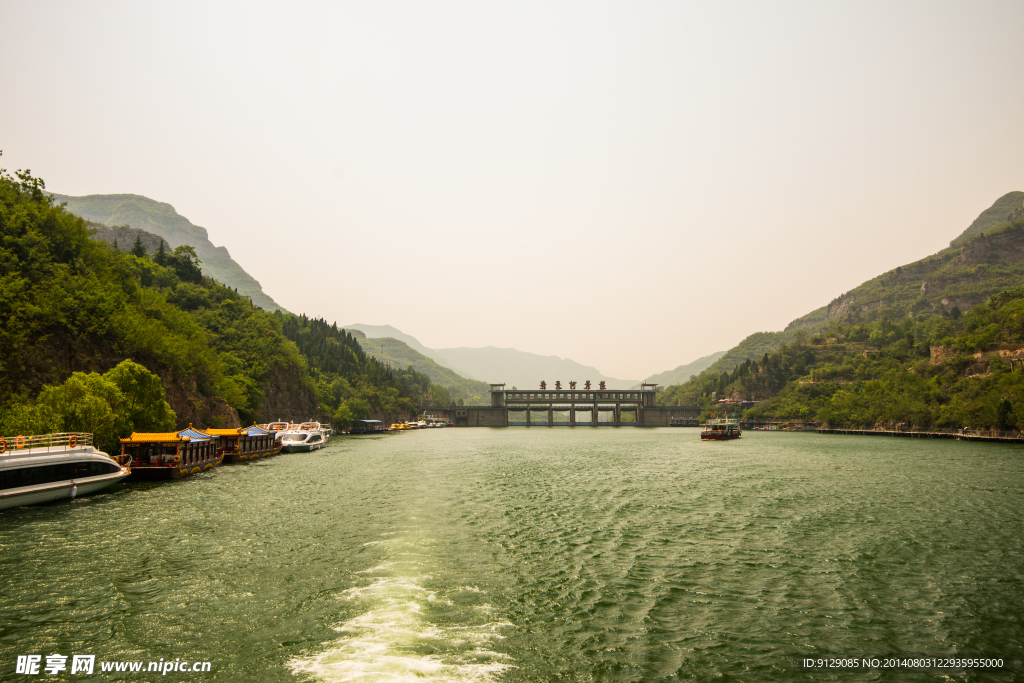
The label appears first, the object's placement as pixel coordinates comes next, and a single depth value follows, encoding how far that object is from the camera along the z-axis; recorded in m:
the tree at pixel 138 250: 139.25
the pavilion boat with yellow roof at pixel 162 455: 48.03
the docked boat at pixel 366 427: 170.46
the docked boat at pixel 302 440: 85.31
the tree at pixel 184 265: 144.38
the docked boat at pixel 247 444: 68.69
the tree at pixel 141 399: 56.69
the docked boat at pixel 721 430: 123.62
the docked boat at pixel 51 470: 32.72
